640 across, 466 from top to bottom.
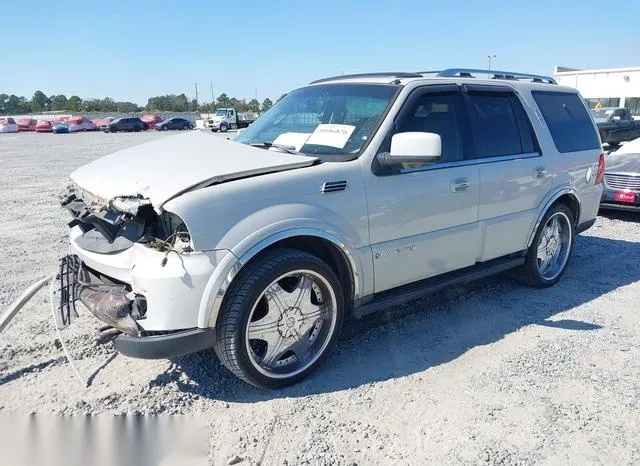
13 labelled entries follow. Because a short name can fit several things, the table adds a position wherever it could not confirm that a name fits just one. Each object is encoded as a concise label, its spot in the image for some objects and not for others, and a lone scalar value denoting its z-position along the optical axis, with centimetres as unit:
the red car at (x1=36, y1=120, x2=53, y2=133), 4772
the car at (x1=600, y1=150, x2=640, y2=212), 798
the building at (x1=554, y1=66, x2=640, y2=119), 4384
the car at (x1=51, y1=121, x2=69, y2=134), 4578
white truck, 4200
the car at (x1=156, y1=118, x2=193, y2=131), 4866
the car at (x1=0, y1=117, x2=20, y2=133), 4738
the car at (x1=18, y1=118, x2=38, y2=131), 4973
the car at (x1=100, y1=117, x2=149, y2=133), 4594
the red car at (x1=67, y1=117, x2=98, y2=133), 4781
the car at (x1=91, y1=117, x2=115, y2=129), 5141
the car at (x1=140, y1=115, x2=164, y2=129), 5110
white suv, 283
